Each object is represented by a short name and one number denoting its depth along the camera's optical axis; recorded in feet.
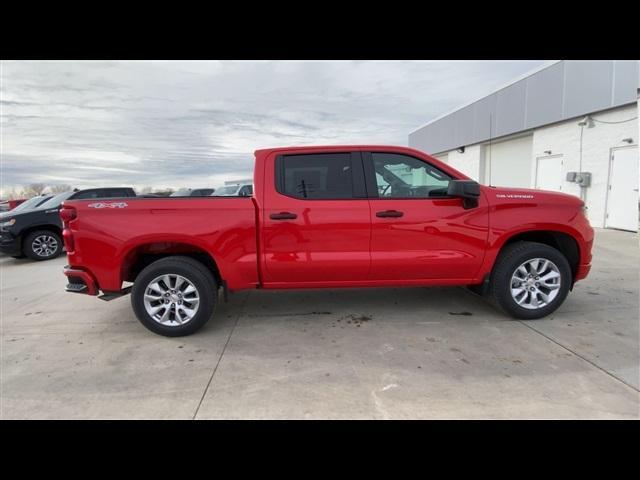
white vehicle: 52.43
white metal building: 32.48
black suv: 25.84
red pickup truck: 11.41
